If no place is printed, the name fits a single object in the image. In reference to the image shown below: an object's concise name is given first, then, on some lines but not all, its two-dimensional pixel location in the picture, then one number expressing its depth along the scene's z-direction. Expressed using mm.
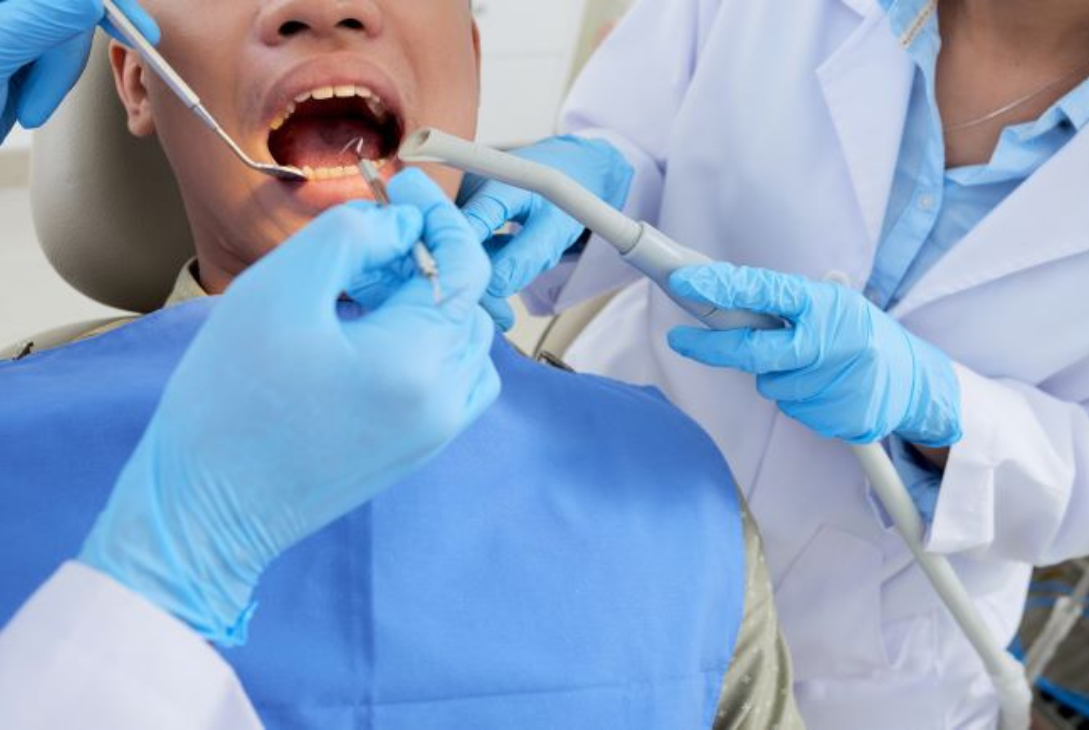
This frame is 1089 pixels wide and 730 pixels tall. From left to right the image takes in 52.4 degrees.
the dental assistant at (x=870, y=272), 1108
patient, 931
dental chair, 1229
